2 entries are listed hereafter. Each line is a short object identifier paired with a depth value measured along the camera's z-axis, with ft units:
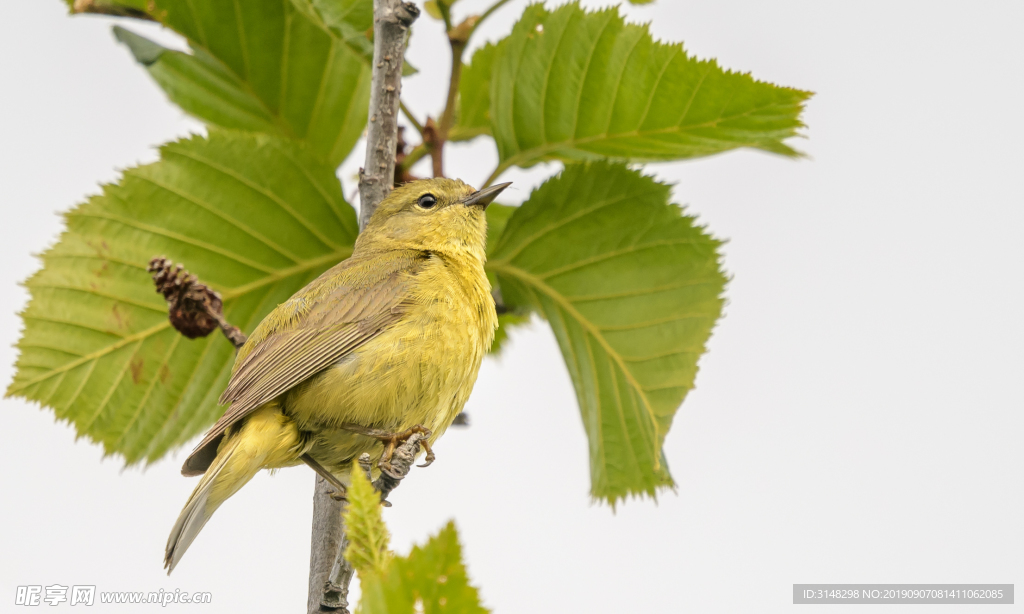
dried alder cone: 21.85
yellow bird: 20.81
